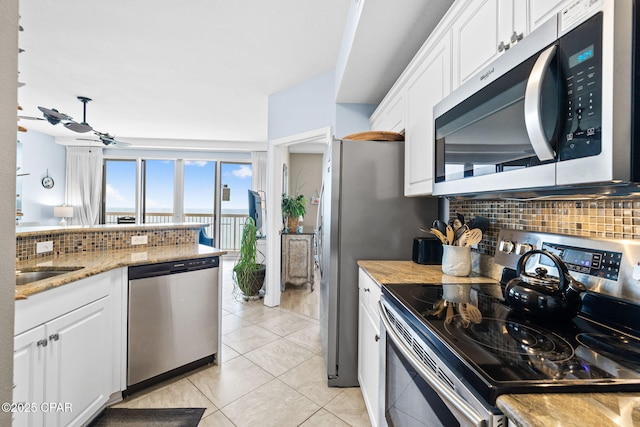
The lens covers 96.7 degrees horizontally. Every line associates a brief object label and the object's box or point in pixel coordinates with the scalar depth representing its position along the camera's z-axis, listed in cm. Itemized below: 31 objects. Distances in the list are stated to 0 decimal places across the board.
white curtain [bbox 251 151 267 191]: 636
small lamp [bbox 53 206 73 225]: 564
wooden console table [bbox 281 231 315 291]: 414
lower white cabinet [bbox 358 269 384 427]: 141
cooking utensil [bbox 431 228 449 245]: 150
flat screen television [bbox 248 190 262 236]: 425
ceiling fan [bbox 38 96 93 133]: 268
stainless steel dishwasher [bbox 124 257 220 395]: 176
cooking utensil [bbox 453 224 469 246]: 146
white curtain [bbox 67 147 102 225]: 611
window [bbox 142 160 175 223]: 653
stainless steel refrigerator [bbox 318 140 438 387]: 188
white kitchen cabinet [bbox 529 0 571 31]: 77
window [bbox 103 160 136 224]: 650
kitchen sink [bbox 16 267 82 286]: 159
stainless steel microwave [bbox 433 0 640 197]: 58
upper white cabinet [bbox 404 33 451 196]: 138
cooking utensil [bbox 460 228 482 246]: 142
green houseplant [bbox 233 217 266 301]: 372
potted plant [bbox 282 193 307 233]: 416
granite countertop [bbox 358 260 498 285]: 137
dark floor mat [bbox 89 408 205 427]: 157
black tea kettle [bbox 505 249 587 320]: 81
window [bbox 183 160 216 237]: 659
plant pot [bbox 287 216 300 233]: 425
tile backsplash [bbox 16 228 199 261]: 177
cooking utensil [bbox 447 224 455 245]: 148
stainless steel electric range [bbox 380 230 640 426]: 56
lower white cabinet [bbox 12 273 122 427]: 117
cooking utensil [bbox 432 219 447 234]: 155
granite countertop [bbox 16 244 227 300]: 127
